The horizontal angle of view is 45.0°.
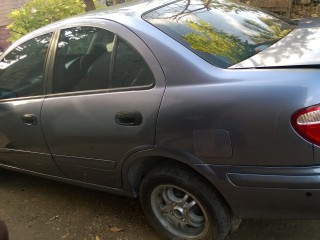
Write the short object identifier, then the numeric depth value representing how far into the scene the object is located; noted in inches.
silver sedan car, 80.7
